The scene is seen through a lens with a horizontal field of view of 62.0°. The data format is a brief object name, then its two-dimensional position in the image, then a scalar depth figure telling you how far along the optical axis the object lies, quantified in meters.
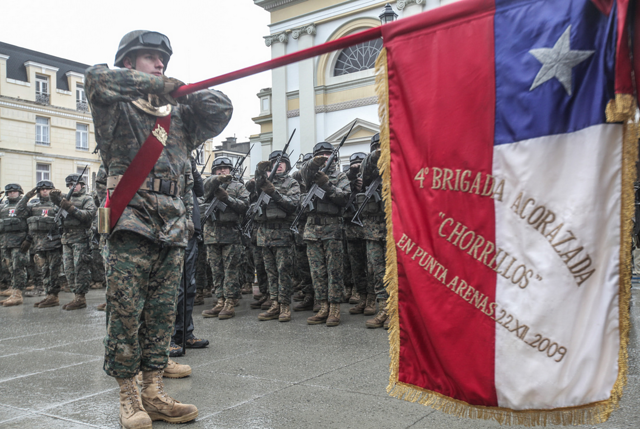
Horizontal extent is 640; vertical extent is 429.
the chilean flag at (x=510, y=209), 1.90
